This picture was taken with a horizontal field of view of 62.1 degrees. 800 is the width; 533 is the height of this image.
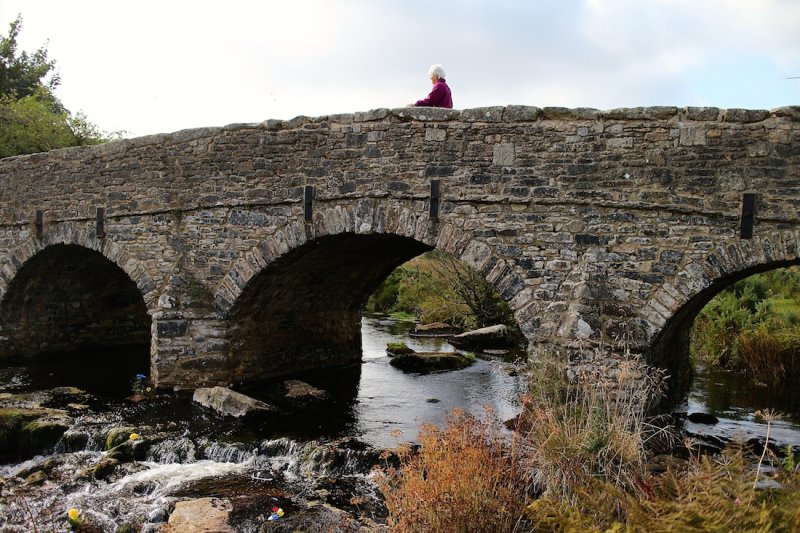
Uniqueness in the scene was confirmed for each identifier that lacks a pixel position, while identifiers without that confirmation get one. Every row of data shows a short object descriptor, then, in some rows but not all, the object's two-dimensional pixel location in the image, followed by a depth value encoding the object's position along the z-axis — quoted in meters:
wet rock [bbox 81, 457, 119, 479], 6.91
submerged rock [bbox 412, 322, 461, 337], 16.53
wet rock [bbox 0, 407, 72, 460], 7.71
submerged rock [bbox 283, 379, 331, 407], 9.71
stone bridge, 6.89
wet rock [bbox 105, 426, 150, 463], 7.48
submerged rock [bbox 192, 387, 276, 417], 8.76
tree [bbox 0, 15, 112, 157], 15.26
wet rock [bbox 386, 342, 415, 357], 13.27
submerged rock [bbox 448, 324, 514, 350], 14.43
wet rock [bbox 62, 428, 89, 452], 7.80
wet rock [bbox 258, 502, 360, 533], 5.47
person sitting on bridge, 8.54
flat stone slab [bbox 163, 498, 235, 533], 5.56
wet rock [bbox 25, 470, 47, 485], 6.79
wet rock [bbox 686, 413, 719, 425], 8.48
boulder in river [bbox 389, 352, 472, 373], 12.13
